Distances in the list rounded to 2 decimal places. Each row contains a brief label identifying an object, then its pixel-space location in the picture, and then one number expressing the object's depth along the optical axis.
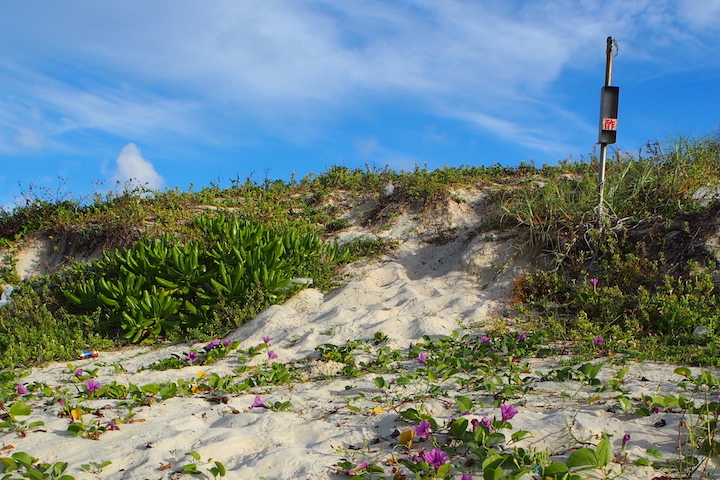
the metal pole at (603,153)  7.55
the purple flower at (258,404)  4.34
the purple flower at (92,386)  4.75
